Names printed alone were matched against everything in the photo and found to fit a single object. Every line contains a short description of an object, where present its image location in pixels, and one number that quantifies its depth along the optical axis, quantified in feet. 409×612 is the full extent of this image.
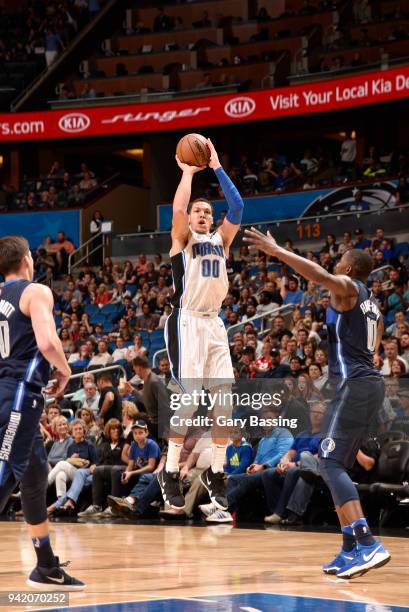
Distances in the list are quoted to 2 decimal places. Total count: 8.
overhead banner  77.51
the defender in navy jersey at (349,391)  23.93
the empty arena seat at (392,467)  34.37
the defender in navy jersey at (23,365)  19.74
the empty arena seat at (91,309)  72.54
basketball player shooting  28.04
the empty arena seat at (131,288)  72.49
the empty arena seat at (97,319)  70.85
